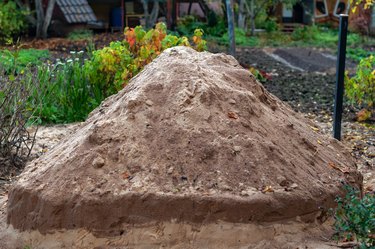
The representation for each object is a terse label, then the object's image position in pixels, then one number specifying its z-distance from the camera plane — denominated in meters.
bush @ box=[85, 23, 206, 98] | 7.78
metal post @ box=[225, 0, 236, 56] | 13.64
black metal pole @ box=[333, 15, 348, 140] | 6.62
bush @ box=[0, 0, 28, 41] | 18.30
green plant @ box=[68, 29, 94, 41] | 19.03
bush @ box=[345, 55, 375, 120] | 8.65
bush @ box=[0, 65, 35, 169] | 6.17
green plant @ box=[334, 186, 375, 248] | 3.40
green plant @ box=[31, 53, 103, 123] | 8.16
